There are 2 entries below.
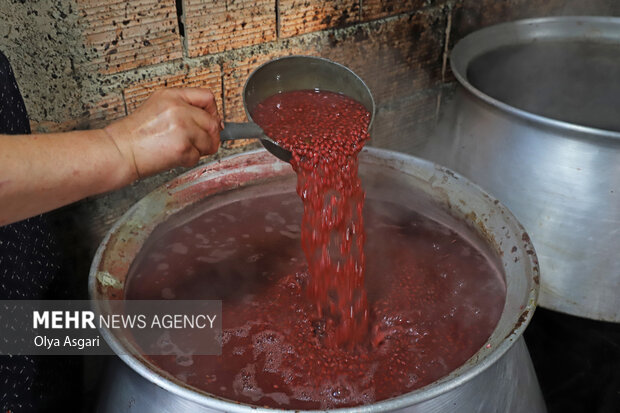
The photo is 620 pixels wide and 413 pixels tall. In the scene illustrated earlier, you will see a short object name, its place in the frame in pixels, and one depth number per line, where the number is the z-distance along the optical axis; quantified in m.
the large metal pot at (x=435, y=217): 1.09
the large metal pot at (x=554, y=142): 1.66
